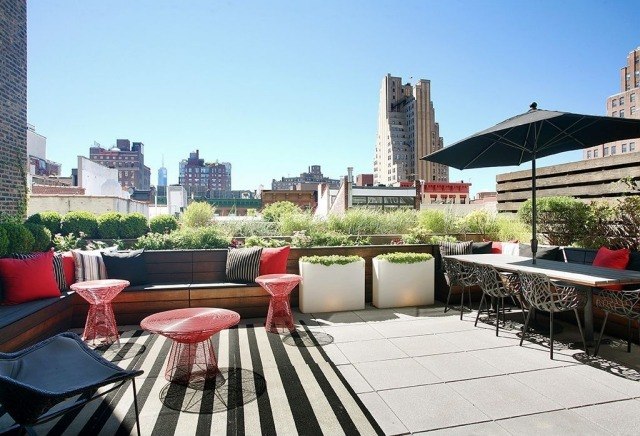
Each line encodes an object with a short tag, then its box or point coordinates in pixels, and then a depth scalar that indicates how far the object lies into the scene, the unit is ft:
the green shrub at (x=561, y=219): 19.97
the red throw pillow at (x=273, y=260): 15.42
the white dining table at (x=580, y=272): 9.86
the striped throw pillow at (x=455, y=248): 17.69
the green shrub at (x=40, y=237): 17.46
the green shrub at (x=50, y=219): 24.20
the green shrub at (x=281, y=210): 24.53
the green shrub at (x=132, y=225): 26.86
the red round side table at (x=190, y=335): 8.62
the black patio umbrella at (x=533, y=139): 11.86
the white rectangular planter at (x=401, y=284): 16.93
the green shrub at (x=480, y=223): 23.25
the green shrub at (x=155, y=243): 16.94
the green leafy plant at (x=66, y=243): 16.70
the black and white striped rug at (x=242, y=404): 7.04
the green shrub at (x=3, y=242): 14.82
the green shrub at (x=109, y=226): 26.48
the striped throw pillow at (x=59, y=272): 13.39
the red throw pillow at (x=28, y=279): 11.70
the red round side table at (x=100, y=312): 11.78
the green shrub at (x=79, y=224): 25.73
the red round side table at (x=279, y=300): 13.15
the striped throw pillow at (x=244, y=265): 15.30
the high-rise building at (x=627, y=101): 170.50
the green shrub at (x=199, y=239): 17.33
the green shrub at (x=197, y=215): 27.03
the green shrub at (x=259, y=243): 17.75
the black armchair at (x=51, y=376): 5.13
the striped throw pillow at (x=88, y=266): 13.92
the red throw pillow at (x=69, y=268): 13.82
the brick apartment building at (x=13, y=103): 21.15
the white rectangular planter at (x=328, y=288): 15.93
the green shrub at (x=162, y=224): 28.91
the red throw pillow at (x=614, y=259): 12.76
